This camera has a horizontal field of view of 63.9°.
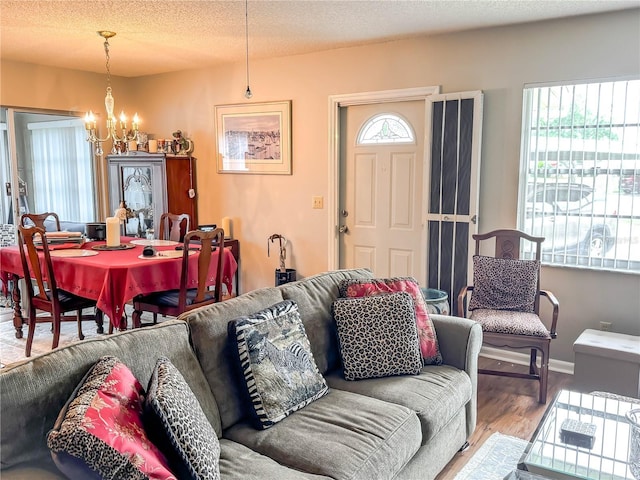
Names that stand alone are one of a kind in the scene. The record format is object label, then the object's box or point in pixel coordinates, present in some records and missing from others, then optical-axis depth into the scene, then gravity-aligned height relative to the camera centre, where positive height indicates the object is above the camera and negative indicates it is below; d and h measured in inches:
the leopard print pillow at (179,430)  53.0 -26.2
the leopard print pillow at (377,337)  92.2 -27.9
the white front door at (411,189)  150.5 -1.7
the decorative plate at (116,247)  154.0 -19.1
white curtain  236.8 +6.5
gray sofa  55.0 -34.1
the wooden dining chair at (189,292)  137.2 -30.5
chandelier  149.3 +18.9
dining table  129.6 -23.2
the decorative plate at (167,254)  140.6 -19.8
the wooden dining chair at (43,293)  137.8 -30.8
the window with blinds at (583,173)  132.3 +2.9
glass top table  66.6 -36.7
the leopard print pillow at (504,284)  133.8 -26.3
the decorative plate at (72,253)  142.6 -19.6
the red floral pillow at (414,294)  98.5 -21.8
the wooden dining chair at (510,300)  121.9 -30.5
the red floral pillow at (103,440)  46.8 -24.0
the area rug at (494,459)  93.5 -52.4
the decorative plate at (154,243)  161.9 -19.0
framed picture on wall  190.2 +17.7
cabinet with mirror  207.1 -1.0
